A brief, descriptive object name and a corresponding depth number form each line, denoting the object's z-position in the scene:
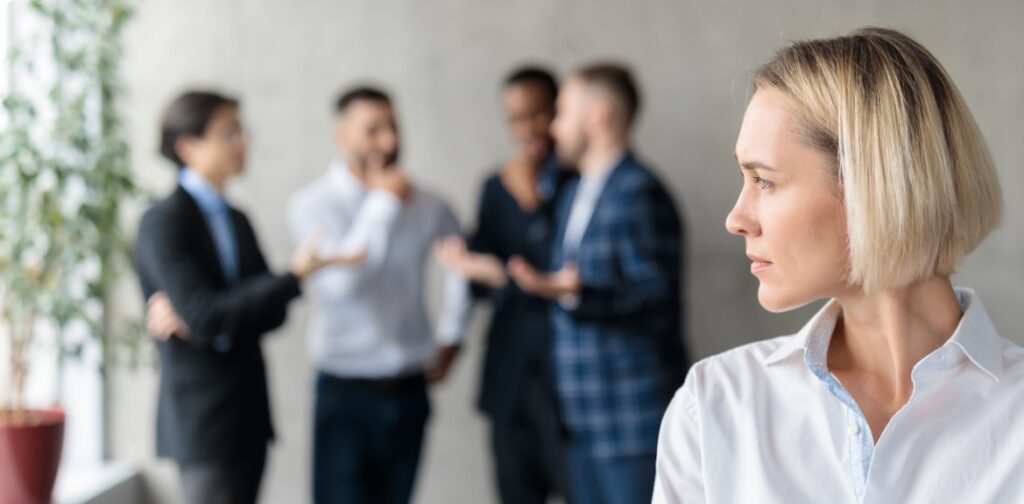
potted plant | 3.31
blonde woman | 1.31
